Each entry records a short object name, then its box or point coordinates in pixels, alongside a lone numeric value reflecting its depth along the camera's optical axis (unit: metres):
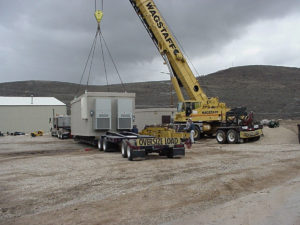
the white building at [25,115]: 52.41
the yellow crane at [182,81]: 23.89
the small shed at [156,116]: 32.50
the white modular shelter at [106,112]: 18.72
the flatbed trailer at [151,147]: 13.25
